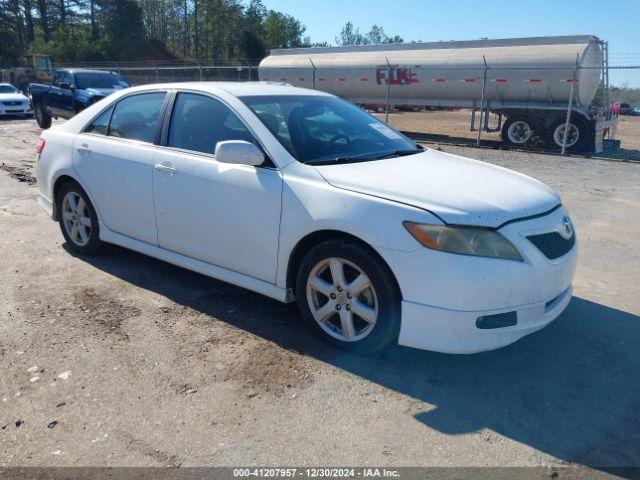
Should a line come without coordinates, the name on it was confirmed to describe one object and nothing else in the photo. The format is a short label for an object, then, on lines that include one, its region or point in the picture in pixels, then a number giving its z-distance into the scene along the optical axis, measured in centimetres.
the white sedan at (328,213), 315
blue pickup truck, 1703
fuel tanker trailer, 1527
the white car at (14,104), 2173
